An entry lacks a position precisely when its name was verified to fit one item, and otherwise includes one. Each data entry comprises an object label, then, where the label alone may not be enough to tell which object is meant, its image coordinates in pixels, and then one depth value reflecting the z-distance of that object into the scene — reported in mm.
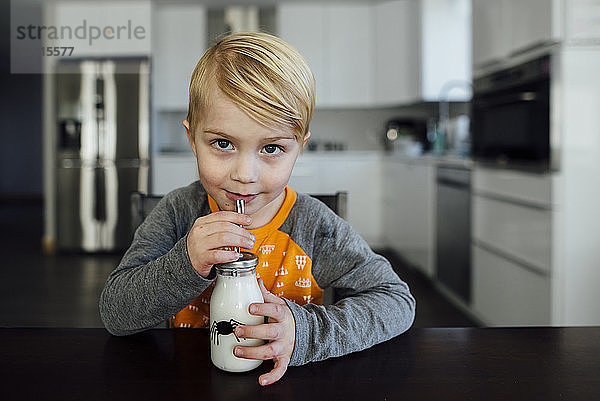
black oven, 2195
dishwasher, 2979
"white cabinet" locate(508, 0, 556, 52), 2145
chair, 989
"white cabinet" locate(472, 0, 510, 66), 2635
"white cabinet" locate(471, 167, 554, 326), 2170
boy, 604
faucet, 4379
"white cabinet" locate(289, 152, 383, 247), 4934
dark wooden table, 531
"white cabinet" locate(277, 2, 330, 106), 5258
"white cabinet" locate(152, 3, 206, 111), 5219
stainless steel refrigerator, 4805
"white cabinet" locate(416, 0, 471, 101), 4441
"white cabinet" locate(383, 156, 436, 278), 3605
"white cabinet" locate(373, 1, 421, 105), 4746
